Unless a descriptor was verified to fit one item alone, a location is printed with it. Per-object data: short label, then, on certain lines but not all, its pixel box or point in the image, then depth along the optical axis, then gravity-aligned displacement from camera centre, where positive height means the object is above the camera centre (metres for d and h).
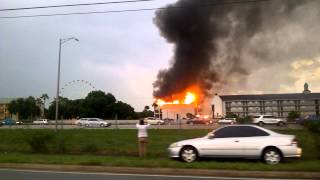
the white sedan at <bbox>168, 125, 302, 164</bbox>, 16.05 -0.31
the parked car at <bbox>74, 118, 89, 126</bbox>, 65.80 +2.07
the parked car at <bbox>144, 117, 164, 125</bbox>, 66.81 +2.22
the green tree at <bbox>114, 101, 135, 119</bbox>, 129.88 +7.34
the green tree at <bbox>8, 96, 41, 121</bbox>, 136.88 +8.40
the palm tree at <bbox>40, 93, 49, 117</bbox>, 154.88 +13.11
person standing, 19.27 -0.02
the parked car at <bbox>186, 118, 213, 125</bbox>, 65.35 +2.17
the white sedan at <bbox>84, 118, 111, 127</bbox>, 63.94 +1.88
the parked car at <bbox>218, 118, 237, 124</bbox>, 61.97 +2.04
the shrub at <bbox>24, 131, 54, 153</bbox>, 21.59 -0.25
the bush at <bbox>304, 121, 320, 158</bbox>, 17.09 +0.23
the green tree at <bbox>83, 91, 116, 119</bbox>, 130.75 +8.76
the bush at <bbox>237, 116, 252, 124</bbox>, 41.85 +1.47
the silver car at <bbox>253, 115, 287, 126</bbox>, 60.86 +2.18
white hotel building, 133.00 +9.45
